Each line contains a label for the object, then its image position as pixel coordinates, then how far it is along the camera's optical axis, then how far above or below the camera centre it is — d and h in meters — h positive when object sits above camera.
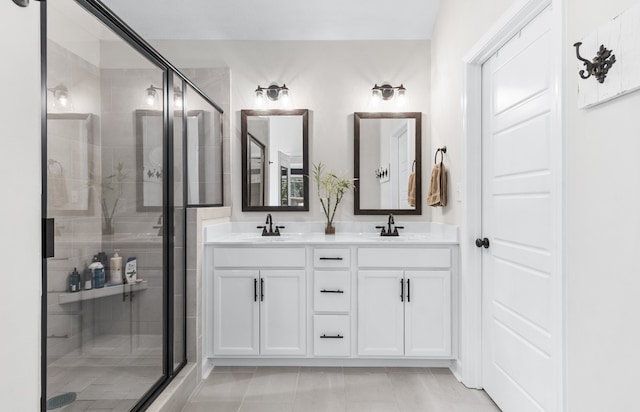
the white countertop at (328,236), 2.82 -0.22
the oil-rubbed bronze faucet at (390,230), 3.25 -0.19
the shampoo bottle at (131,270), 1.90 -0.30
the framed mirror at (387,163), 3.42 +0.35
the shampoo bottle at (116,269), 1.76 -0.27
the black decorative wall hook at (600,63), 1.25 +0.44
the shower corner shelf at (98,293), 1.44 -0.34
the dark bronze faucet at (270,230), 3.29 -0.19
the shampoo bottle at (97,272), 1.62 -0.26
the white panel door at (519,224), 1.83 -0.09
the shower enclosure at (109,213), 1.38 -0.03
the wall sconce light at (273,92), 3.39 +0.93
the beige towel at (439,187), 2.98 +0.14
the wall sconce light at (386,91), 3.38 +0.93
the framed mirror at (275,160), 3.44 +0.38
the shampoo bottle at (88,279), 1.56 -0.28
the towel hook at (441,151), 3.02 +0.40
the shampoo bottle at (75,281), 1.48 -0.27
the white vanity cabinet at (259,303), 2.82 -0.66
